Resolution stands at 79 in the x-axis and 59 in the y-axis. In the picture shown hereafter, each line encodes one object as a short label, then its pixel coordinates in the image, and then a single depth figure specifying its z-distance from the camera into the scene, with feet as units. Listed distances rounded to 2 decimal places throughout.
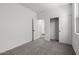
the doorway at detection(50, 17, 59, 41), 17.07
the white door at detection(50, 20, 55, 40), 17.69
